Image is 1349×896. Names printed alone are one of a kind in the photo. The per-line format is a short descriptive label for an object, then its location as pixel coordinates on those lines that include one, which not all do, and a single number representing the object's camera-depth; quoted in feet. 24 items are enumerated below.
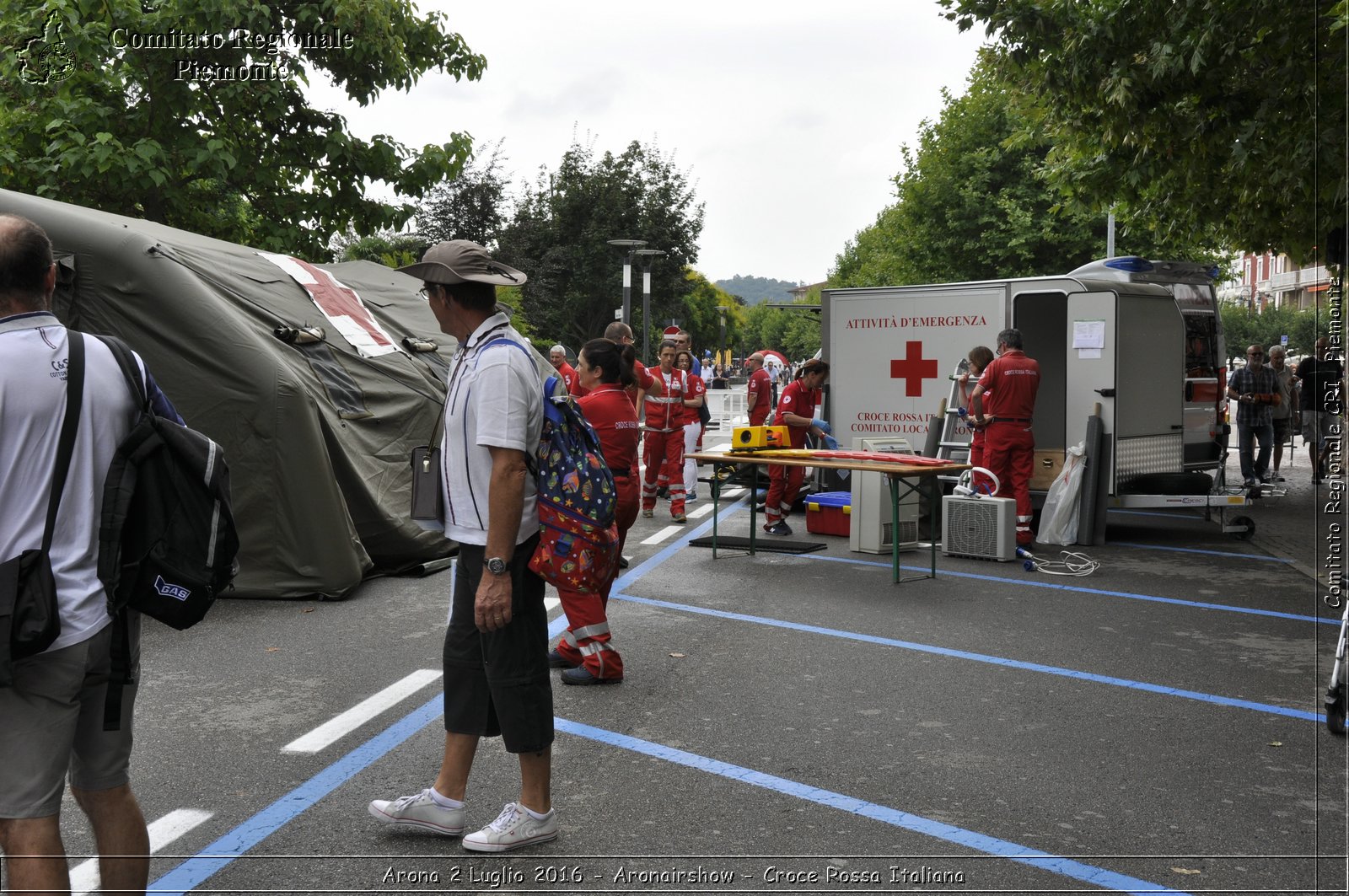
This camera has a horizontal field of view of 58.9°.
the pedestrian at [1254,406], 54.44
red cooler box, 37.99
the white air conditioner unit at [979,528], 33.14
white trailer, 37.60
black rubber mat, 34.35
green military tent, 26.27
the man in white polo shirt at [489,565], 12.20
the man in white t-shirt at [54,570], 8.87
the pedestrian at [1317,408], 52.49
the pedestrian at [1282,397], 56.59
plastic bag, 36.76
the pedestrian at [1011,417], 34.99
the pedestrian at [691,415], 42.80
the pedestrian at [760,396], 44.16
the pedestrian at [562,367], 42.62
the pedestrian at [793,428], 37.86
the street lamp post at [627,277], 95.96
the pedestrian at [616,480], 19.62
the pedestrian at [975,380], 36.63
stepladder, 39.58
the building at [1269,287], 85.30
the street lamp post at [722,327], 232.43
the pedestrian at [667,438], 41.01
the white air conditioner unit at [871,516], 33.86
